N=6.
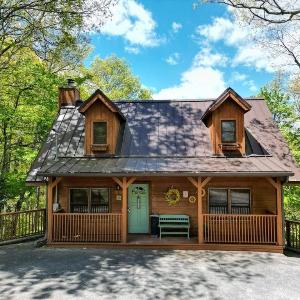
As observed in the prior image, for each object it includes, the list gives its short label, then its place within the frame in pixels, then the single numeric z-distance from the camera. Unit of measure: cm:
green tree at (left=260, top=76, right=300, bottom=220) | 2448
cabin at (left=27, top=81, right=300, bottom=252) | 1219
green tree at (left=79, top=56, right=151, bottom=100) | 3734
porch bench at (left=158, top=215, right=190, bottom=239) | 1331
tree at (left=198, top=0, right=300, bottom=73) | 1638
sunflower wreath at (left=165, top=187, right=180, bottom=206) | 1388
